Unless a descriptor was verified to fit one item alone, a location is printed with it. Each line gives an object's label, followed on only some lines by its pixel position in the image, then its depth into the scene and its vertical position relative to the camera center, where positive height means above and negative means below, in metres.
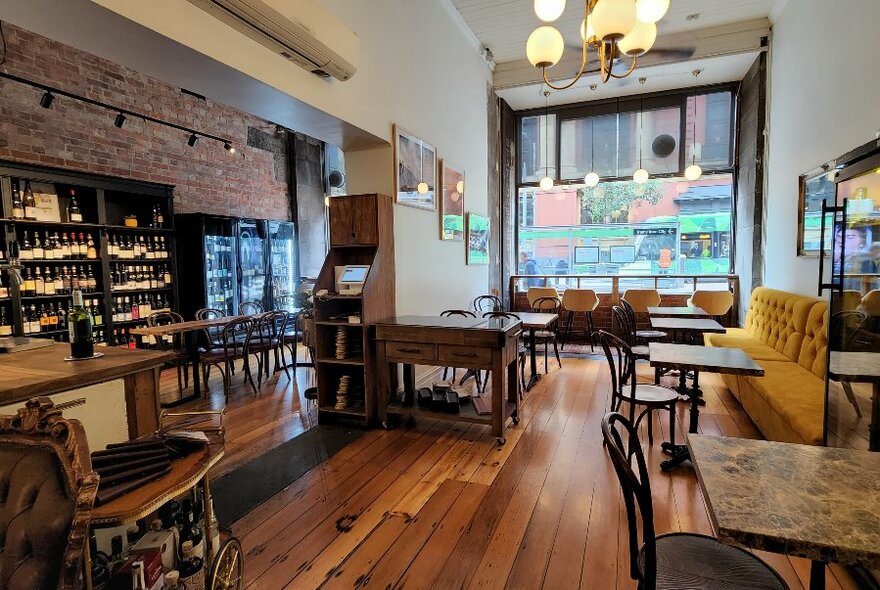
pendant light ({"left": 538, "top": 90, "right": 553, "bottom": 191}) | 7.95 +2.30
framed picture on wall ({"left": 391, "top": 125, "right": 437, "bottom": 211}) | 4.22 +0.94
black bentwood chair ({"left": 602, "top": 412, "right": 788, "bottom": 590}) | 1.24 -0.95
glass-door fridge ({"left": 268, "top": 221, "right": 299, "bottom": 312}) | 7.33 +0.02
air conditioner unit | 2.40 +1.39
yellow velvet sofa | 2.79 -0.93
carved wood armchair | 1.01 -0.52
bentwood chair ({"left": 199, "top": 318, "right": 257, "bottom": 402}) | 4.67 -0.91
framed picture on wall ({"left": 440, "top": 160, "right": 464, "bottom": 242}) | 5.23 +0.74
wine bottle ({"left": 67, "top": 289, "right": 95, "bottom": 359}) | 2.02 -0.27
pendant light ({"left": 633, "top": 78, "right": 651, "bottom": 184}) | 6.87 +1.28
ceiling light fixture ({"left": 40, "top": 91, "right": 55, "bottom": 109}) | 4.29 +1.66
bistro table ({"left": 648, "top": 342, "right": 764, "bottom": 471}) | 2.73 -0.67
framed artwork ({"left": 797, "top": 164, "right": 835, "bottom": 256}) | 4.10 +0.51
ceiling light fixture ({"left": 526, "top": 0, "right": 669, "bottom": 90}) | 2.67 +1.53
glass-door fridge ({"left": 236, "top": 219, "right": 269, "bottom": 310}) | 6.80 +0.09
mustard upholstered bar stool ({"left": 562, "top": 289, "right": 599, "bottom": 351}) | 6.96 -0.62
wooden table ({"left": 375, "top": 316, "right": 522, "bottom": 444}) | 3.42 -0.70
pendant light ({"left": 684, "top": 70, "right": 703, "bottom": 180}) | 6.65 +1.28
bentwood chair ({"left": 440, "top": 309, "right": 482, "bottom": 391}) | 4.55 -0.53
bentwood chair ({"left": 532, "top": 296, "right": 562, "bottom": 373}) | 6.04 -0.73
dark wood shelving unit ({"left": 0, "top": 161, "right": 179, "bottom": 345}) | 4.36 +0.72
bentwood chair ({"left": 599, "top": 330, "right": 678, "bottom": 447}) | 3.00 -0.95
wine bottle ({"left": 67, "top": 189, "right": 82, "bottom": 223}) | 4.90 +0.66
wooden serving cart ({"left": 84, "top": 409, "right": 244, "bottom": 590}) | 1.13 -0.60
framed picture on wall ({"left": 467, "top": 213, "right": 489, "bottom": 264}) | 6.18 +0.34
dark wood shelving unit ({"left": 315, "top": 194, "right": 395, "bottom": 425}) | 3.75 -0.30
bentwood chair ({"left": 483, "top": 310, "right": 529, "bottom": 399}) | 4.43 -0.55
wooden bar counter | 1.68 -0.46
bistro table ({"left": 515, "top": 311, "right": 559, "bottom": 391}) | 4.72 -0.65
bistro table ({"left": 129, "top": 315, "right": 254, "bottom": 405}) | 4.35 -0.59
